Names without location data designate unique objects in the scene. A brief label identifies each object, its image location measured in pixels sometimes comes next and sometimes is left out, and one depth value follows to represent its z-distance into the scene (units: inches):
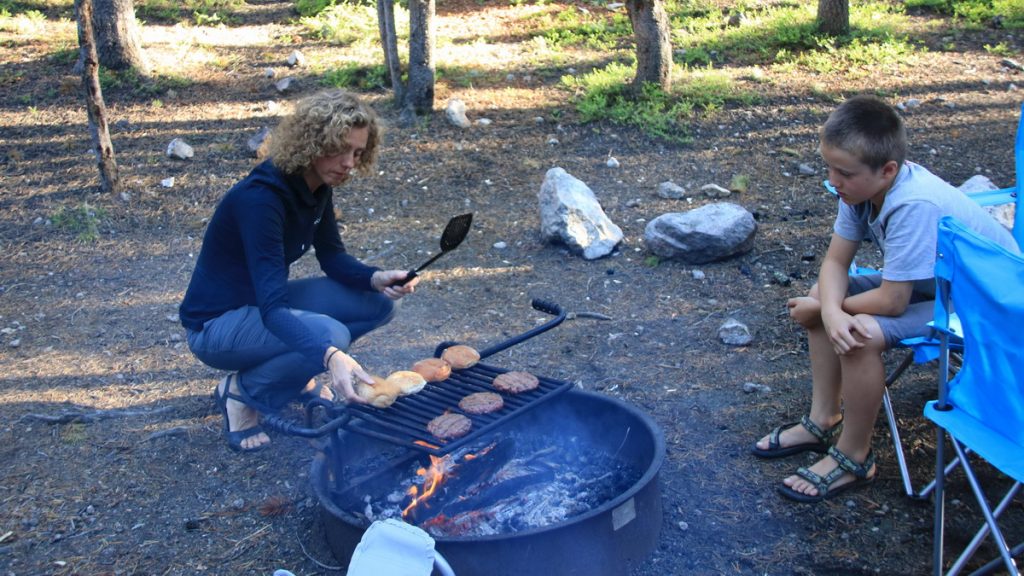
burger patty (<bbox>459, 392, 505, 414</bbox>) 119.4
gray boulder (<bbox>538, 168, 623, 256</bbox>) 209.9
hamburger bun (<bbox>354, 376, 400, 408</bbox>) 118.7
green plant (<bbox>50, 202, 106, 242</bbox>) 234.5
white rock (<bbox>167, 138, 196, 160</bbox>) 266.1
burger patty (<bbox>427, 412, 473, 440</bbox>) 112.3
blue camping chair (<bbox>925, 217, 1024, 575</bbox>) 97.0
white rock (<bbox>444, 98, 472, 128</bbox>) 277.4
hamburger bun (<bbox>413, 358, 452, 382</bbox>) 130.1
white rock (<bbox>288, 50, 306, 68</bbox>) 319.6
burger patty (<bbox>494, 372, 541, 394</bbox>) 125.3
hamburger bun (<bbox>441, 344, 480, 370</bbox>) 135.0
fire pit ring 101.5
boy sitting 116.2
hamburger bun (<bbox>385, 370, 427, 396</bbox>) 123.7
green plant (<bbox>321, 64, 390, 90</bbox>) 303.0
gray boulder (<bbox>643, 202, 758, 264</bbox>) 199.6
